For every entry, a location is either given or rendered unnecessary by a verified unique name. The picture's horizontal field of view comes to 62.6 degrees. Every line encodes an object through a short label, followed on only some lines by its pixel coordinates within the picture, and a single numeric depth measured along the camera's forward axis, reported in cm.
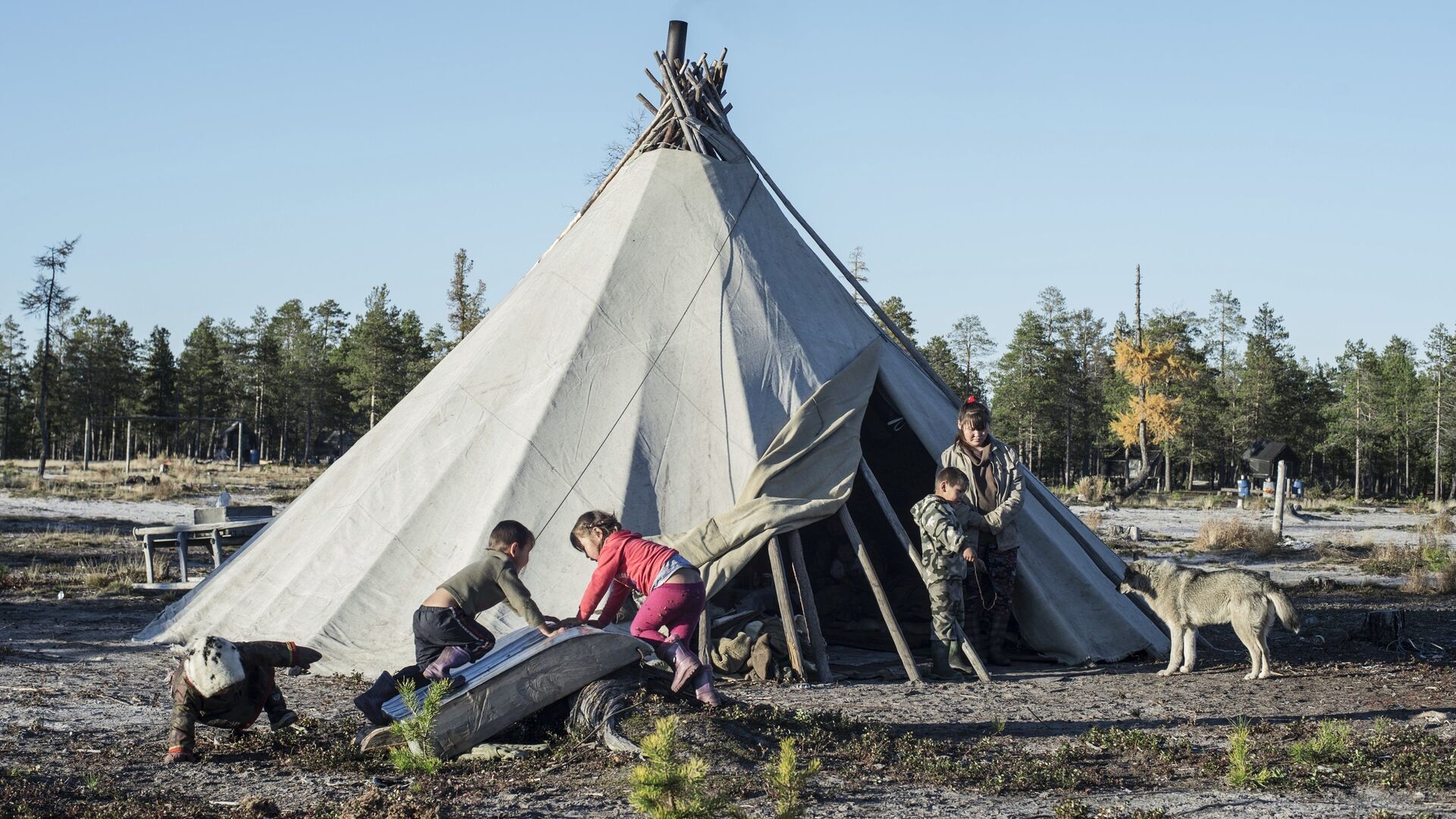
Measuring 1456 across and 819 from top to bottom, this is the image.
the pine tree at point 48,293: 4491
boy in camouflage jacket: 770
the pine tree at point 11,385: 6356
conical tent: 822
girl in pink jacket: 619
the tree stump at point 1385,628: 942
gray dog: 782
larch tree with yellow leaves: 5244
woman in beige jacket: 831
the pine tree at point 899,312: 5178
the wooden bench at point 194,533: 1171
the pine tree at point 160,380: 6694
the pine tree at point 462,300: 5200
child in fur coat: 556
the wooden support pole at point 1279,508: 2025
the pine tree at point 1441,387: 5347
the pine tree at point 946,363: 6238
